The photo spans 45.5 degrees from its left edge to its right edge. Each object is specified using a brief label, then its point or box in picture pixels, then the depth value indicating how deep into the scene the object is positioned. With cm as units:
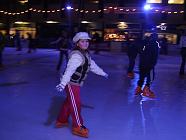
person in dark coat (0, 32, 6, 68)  826
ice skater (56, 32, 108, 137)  286
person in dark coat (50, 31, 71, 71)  745
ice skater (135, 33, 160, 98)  480
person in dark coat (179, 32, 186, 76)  733
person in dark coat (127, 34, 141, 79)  668
